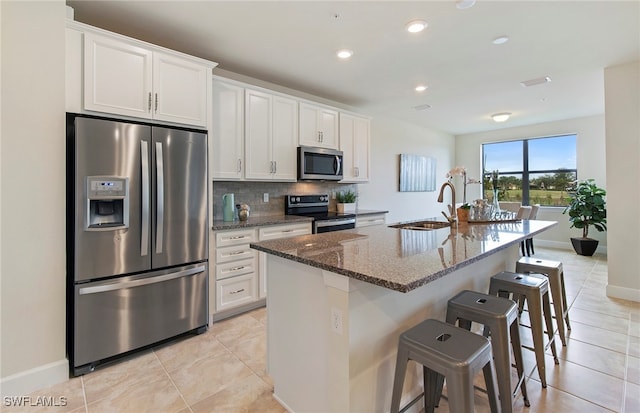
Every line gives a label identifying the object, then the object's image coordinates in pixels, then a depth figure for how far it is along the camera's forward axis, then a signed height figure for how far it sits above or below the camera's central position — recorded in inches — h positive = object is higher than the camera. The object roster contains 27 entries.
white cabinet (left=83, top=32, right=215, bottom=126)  86.4 +39.2
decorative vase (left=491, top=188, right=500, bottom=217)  117.7 -0.2
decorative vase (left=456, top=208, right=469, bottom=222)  115.2 -3.3
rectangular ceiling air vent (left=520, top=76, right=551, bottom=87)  148.8 +63.5
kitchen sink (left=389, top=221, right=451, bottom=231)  109.9 -7.0
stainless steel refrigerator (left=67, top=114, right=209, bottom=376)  81.4 -9.3
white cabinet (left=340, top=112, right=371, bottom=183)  175.3 +35.8
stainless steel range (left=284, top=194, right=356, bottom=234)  147.5 -3.6
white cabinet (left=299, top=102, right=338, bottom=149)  153.6 +42.6
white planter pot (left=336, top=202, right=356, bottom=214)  176.7 -0.9
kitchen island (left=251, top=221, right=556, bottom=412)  53.0 -21.1
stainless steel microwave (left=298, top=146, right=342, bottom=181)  150.7 +22.1
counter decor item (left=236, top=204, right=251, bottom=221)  132.0 -2.8
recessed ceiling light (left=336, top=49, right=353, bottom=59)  118.1 +60.8
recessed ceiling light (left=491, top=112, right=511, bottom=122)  207.6 +62.3
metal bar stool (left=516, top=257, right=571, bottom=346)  94.9 -21.7
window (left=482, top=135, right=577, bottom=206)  246.2 +34.0
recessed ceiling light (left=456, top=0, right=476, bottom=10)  85.2 +58.2
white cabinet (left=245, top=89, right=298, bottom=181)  133.1 +32.4
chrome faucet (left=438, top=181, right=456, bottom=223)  102.7 -1.3
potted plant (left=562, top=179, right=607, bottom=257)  208.5 -3.8
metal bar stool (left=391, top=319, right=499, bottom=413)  45.6 -24.4
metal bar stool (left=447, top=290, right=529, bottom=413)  60.2 -24.5
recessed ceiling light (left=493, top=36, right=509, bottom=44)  107.1 +60.2
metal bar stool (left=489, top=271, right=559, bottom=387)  76.9 -24.3
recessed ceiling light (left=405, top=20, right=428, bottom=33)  96.8 +59.2
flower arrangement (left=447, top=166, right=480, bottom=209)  104.8 +12.1
